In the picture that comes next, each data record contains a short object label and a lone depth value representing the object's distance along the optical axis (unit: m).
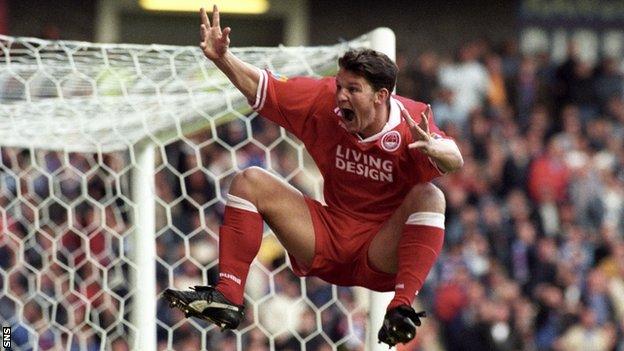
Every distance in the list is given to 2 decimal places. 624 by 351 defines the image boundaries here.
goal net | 14.77
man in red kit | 11.23
